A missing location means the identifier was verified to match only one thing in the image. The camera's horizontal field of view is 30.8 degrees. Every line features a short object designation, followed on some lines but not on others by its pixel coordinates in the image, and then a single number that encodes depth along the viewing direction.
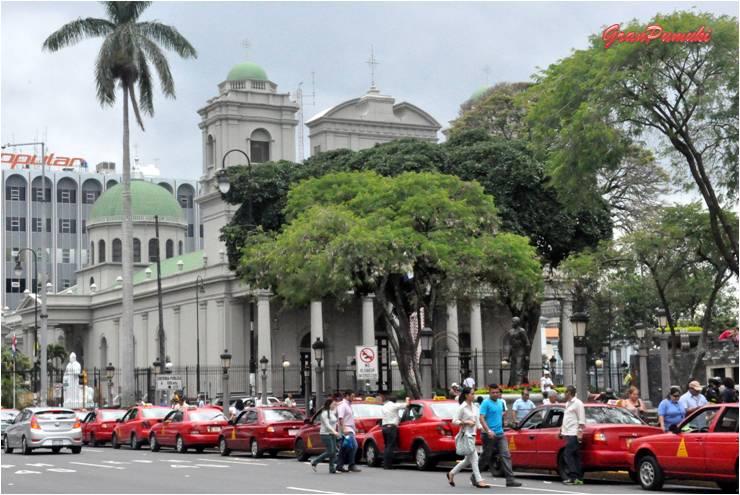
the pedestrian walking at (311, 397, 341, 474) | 27.12
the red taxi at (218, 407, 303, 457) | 34.56
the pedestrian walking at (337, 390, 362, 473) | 27.53
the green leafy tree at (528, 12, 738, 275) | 34.12
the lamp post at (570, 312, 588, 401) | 32.91
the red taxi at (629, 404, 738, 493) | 20.00
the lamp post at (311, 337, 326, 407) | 46.43
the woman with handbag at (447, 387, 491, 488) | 22.58
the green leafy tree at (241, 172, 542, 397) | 44.34
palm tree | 53.34
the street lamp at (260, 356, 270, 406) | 52.22
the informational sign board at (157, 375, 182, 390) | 53.44
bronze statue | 47.69
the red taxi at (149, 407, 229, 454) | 38.12
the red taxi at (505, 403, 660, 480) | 23.39
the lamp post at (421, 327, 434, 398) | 41.41
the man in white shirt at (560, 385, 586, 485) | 23.25
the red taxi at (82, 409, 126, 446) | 44.97
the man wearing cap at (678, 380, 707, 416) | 25.70
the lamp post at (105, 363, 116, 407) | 66.64
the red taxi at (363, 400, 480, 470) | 27.17
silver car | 37.56
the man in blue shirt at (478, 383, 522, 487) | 23.67
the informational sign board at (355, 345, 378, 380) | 38.91
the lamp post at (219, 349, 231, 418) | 47.44
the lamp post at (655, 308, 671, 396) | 40.66
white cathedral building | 81.44
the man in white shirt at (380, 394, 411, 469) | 28.19
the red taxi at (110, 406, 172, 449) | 41.97
